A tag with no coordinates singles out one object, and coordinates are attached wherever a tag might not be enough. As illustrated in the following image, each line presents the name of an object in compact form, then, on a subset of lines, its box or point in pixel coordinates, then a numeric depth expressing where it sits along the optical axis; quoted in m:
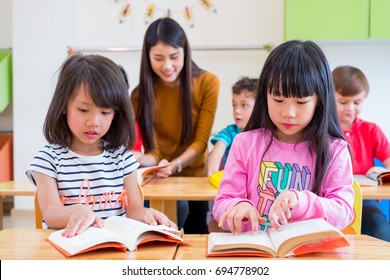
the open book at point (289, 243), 0.90
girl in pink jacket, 1.18
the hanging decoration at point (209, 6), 3.77
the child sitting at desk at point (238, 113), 2.35
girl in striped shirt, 1.30
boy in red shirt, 2.21
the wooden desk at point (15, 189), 1.96
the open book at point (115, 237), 0.92
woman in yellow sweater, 2.23
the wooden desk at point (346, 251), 0.93
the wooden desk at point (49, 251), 0.92
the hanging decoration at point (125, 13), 3.83
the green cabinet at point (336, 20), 3.27
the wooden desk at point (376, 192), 1.71
